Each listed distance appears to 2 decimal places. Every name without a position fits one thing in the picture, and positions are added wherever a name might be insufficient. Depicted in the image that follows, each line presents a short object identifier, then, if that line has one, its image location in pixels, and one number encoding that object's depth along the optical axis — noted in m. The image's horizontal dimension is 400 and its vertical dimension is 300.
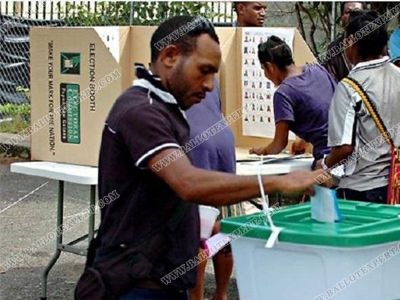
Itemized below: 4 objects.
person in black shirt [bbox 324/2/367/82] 5.89
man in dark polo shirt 2.48
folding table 4.75
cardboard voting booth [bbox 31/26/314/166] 4.89
